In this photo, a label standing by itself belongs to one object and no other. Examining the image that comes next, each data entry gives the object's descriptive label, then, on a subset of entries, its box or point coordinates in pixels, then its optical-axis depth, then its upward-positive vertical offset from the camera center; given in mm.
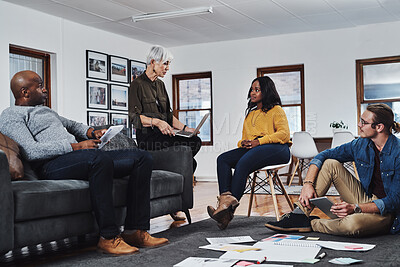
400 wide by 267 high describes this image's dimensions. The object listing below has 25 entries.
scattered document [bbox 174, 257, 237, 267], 2242 -665
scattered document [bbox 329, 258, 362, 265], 2227 -651
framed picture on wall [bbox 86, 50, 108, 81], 7007 +978
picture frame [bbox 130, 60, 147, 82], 7941 +1054
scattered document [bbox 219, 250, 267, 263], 2307 -658
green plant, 7210 +8
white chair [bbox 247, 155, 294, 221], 3563 -402
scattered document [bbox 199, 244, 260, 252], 2576 -681
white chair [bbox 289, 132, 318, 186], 6840 -294
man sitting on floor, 2775 -365
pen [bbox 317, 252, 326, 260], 2357 -657
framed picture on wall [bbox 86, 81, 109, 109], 6992 +525
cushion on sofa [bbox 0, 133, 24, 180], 2510 -147
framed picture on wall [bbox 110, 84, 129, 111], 7465 +520
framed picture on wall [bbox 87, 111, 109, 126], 6991 +169
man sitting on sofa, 2588 -188
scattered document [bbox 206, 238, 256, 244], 2846 -698
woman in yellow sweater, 3354 -162
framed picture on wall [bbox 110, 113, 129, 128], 7468 +158
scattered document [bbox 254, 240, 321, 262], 2344 -663
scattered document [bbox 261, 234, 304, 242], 2829 -683
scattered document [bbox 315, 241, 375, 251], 2541 -669
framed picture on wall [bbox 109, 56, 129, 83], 7462 +969
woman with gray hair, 3684 +147
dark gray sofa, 2211 -417
